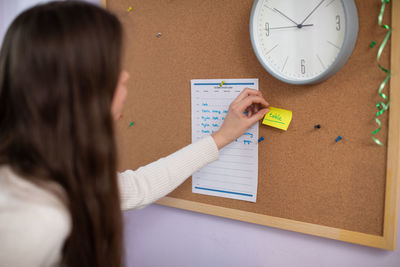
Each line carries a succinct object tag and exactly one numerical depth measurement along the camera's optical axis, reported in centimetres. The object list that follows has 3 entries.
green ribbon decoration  59
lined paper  79
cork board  65
